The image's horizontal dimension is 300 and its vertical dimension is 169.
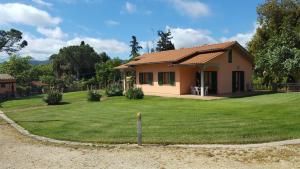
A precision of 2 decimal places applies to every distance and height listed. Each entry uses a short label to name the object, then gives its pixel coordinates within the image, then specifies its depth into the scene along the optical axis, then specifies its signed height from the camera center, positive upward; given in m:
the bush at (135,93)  18.35 -0.55
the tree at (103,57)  48.46 +6.07
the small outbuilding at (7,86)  31.42 +0.24
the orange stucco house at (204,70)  18.52 +1.21
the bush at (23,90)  34.10 -0.36
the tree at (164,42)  41.45 +7.63
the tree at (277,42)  19.57 +3.83
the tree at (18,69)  37.97 +3.13
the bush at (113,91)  21.31 -0.43
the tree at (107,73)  33.40 +1.91
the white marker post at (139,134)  6.71 -1.34
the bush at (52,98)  18.17 -0.81
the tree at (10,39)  42.74 +8.78
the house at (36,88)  36.36 -0.11
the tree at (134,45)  57.12 +9.75
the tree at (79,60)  46.71 +5.21
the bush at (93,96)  18.55 -0.73
